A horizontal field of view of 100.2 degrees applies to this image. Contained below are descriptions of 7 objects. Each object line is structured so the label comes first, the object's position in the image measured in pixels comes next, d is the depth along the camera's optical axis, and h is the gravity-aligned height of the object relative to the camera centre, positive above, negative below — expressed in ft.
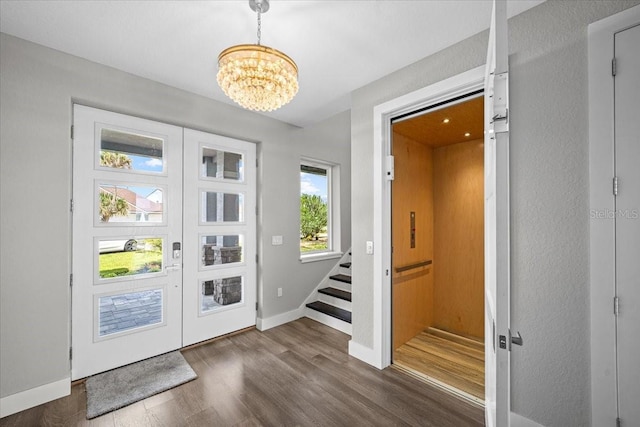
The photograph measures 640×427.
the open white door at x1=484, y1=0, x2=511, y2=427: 3.21 +0.09
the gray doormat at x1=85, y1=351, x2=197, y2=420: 6.55 -4.62
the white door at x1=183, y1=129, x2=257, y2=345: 9.57 -0.80
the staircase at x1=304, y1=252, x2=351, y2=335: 11.18 -4.11
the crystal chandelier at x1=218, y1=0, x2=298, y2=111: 4.65 +2.54
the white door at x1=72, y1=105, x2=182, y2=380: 7.55 -0.78
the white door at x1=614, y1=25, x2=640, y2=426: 4.32 -0.03
